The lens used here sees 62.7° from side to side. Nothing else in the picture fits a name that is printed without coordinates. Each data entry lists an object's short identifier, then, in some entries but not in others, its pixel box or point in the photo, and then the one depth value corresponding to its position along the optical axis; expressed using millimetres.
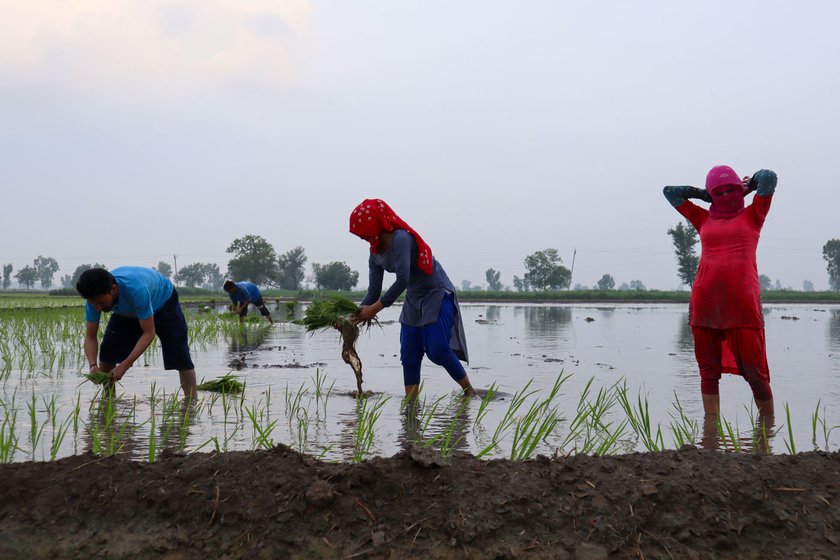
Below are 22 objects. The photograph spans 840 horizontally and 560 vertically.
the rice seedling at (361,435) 2867
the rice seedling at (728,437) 2923
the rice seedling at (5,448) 2695
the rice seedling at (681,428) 3521
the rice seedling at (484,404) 3396
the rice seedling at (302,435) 3534
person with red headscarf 4434
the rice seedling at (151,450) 2703
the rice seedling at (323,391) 5209
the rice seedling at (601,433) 2967
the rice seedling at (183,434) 3226
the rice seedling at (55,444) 2819
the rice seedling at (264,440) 2849
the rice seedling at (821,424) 3789
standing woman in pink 3775
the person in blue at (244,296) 13117
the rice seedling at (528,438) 2831
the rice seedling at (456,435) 3639
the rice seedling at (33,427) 3028
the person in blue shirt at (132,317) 3916
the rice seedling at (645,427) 3135
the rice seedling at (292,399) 4571
